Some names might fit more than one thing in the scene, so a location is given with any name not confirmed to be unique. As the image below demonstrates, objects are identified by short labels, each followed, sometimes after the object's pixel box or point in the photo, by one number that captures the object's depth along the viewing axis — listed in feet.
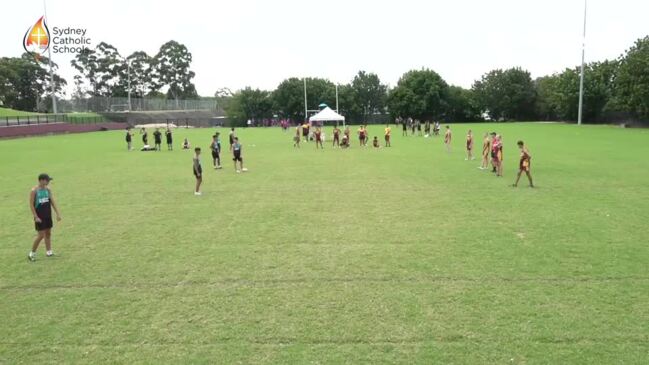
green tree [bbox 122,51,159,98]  325.01
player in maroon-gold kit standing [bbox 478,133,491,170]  65.77
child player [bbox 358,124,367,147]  112.16
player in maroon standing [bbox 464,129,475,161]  76.43
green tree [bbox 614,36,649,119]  167.94
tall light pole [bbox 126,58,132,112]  314.96
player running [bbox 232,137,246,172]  67.21
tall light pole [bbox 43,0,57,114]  204.39
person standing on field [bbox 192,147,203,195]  49.71
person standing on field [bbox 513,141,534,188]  50.96
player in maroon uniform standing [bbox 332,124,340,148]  111.46
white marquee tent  133.75
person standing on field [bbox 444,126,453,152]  89.72
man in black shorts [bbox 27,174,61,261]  28.12
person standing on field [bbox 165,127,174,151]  106.11
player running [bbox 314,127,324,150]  110.93
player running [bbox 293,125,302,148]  113.27
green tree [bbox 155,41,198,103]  334.65
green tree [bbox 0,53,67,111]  263.29
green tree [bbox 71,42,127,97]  315.99
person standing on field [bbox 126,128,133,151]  107.55
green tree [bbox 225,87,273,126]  279.90
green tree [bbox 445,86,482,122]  270.87
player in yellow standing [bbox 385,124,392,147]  108.05
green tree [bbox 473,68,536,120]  259.39
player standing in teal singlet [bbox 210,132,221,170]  69.41
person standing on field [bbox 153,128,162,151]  104.32
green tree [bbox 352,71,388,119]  290.56
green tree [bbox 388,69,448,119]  260.01
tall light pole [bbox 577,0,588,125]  190.79
